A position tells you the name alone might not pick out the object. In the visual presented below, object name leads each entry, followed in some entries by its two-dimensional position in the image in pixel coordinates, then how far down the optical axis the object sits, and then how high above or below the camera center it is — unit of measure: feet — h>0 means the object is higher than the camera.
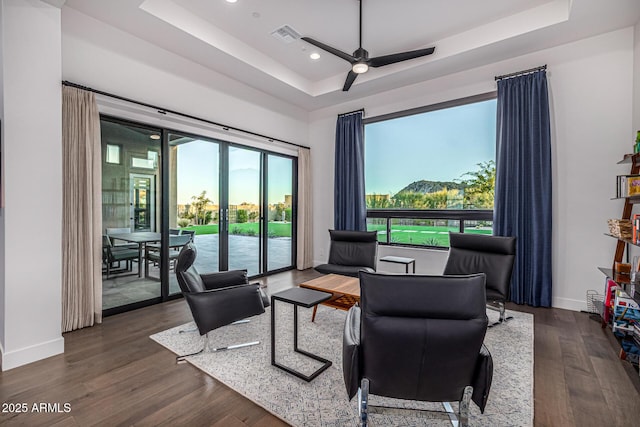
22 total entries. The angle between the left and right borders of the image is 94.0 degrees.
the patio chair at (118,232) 10.98 -0.83
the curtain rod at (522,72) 12.03 +5.85
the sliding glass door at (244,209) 15.40 +0.14
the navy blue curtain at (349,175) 17.29 +2.15
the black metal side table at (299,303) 7.02 -2.16
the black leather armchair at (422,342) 4.53 -2.01
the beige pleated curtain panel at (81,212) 9.45 -0.02
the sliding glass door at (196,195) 12.94 +0.74
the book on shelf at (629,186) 8.52 +0.83
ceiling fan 10.61 +5.63
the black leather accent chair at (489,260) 9.95 -1.73
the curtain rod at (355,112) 17.45 +5.92
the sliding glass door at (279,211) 17.58 +0.04
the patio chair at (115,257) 10.85 -1.74
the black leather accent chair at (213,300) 7.76 -2.41
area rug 5.76 -3.90
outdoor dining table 11.32 -1.03
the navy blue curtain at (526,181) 11.91 +1.28
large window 14.23 +2.17
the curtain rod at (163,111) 9.64 +4.12
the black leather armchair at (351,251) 13.34 -1.87
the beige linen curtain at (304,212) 18.89 -0.02
